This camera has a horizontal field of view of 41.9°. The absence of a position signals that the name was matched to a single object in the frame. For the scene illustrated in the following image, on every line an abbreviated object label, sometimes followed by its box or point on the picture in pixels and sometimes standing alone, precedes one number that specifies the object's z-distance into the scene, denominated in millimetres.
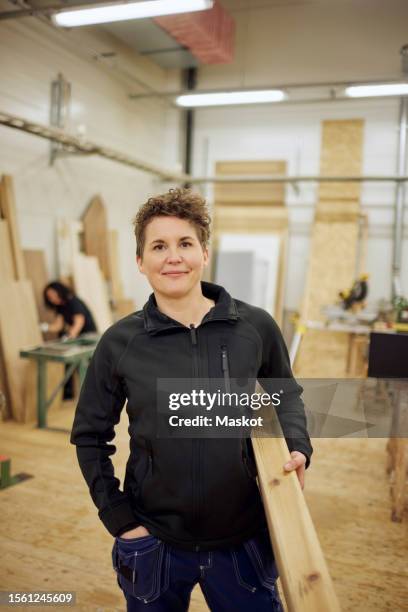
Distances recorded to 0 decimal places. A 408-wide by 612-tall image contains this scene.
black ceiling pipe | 8344
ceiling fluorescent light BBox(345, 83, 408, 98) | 5457
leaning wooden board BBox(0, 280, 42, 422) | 4793
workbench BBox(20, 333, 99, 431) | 4438
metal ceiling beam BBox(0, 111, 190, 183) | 4641
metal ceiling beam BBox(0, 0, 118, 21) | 4234
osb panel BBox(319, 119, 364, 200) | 7512
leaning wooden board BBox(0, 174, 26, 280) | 5027
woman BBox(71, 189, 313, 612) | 1244
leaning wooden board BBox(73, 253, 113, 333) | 6035
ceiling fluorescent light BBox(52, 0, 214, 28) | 3924
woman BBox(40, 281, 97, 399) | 5289
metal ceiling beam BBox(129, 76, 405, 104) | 5527
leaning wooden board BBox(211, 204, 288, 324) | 7621
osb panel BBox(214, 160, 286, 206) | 7945
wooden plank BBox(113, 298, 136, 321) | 6910
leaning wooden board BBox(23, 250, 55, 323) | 5434
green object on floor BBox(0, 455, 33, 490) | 3164
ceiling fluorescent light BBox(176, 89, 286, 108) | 5754
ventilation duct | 5697
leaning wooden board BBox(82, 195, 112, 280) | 6383
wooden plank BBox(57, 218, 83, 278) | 5895
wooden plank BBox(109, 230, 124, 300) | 6836
